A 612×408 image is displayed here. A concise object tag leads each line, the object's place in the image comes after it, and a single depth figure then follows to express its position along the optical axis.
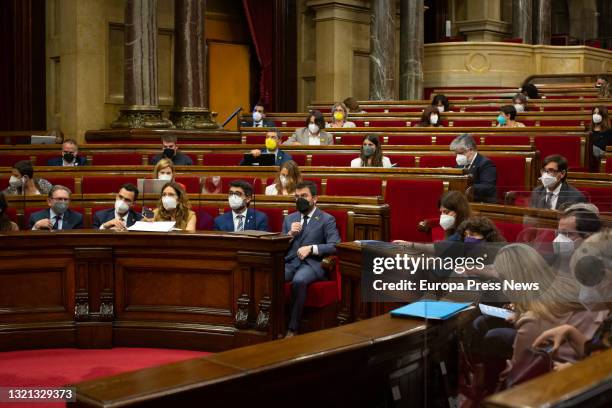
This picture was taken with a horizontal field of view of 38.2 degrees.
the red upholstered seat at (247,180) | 7.24
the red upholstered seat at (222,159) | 9.14
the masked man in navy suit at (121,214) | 5.92
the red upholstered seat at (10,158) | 9.08
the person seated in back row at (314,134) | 9.20
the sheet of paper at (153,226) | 5.42
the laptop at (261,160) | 7.93
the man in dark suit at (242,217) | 5.95
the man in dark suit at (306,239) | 5.52
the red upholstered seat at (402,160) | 8.21
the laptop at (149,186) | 6.29
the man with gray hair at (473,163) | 7.18
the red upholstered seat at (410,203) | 6.86
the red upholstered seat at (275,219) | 6.16
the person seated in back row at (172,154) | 8.50
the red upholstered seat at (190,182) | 7.26
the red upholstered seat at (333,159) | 8.56
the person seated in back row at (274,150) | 8.16
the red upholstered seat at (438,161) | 8.02
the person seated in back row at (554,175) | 5.65
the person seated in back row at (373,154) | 7.74
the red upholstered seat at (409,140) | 9.45
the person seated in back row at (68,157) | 8.51
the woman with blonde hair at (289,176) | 6.52
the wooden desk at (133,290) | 5.22
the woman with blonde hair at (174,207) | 5.94
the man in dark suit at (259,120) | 11.41
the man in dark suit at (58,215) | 5.98
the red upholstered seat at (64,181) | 7.45
